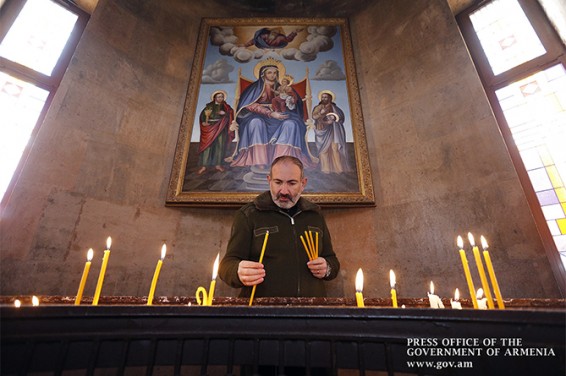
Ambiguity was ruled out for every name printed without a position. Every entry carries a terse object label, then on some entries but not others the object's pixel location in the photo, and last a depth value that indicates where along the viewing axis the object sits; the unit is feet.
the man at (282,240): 6.30
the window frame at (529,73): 8.36
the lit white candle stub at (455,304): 5.00
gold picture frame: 10.90
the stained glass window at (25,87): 9.87
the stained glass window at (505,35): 11.40
